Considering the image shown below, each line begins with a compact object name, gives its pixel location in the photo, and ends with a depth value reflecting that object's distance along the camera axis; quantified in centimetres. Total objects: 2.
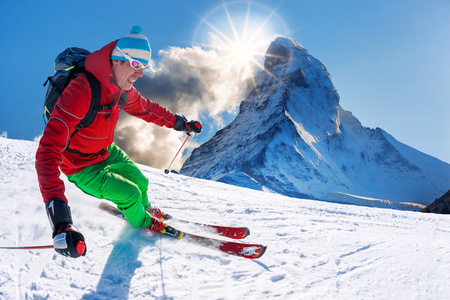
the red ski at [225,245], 258
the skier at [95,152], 179
